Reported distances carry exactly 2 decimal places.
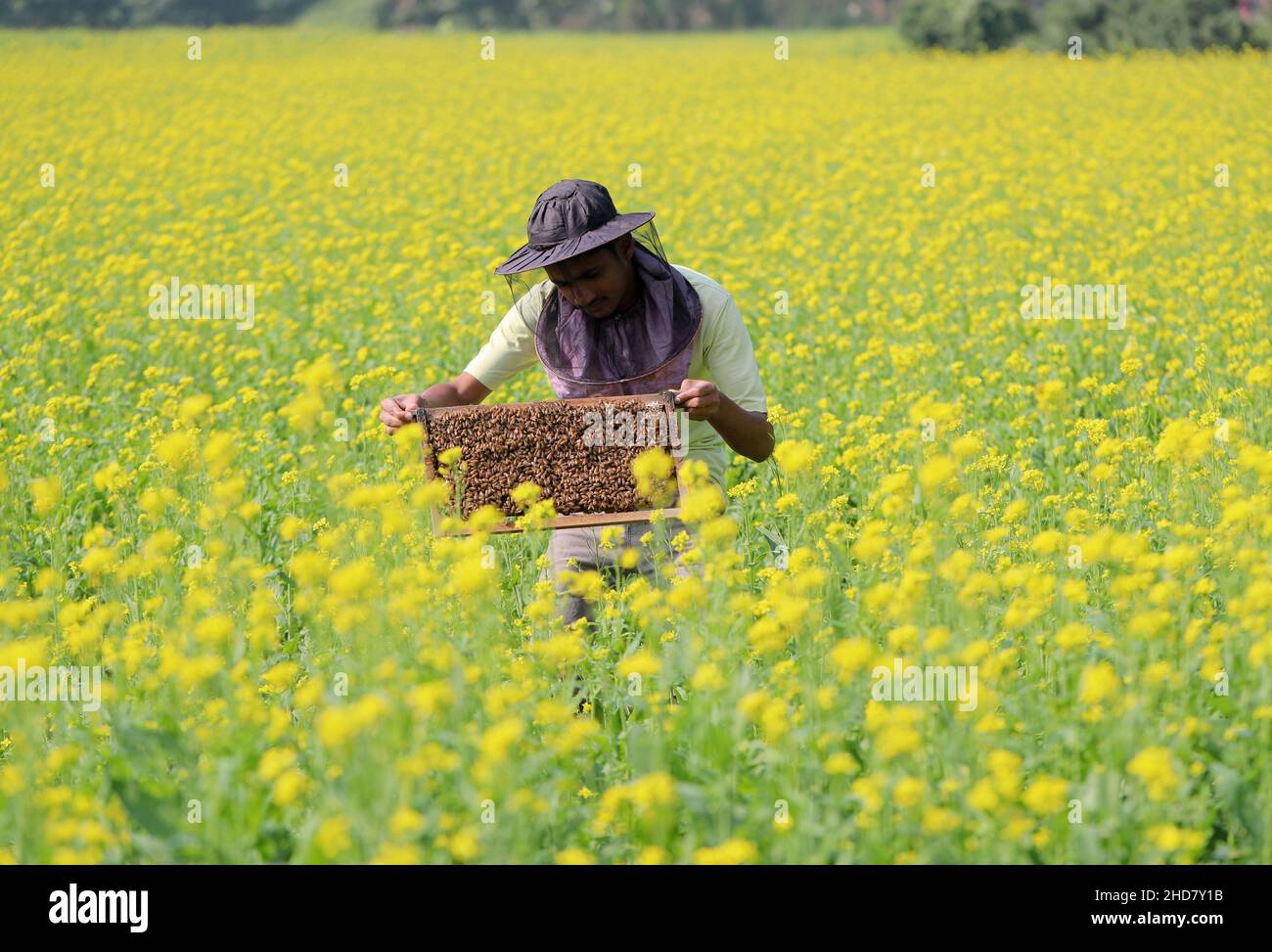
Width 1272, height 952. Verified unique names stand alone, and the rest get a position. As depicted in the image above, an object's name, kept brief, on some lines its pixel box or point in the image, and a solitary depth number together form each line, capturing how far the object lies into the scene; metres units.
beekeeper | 3.51
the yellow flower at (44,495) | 3.46
